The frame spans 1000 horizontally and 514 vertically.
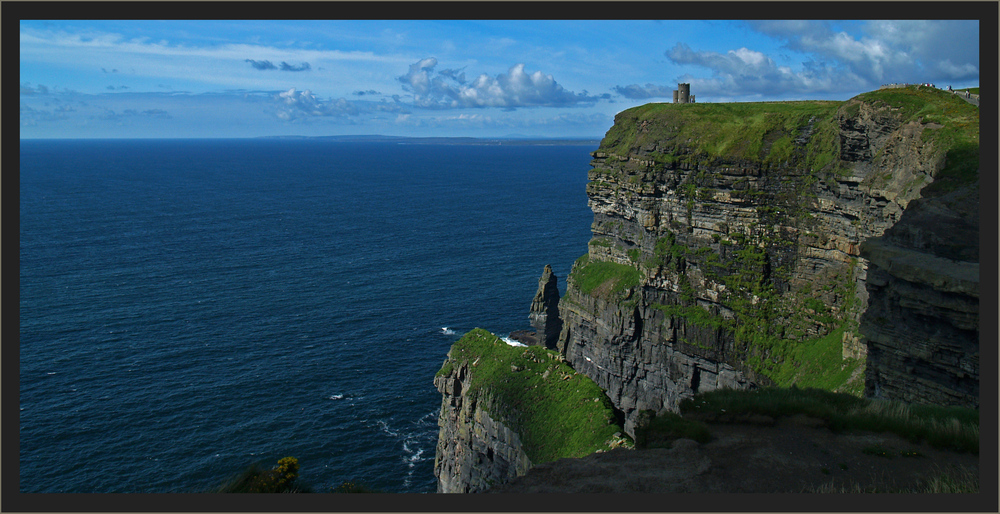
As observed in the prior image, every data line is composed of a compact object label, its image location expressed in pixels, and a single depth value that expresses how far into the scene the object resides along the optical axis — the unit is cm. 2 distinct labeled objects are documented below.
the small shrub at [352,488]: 1834
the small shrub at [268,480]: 1767
